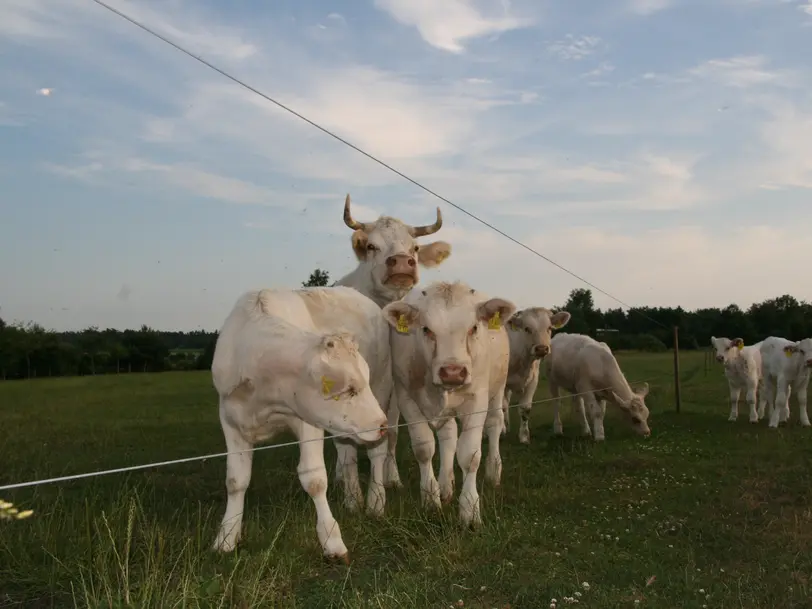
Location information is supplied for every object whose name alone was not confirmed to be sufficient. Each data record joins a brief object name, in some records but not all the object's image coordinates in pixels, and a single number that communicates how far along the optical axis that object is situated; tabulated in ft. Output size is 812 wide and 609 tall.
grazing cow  42.57
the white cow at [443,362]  22.68
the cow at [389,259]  29.45
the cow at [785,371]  46.32
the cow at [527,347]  41.27
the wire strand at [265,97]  13.28
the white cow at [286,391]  17.67
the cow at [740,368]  50.10
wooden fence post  53.36
